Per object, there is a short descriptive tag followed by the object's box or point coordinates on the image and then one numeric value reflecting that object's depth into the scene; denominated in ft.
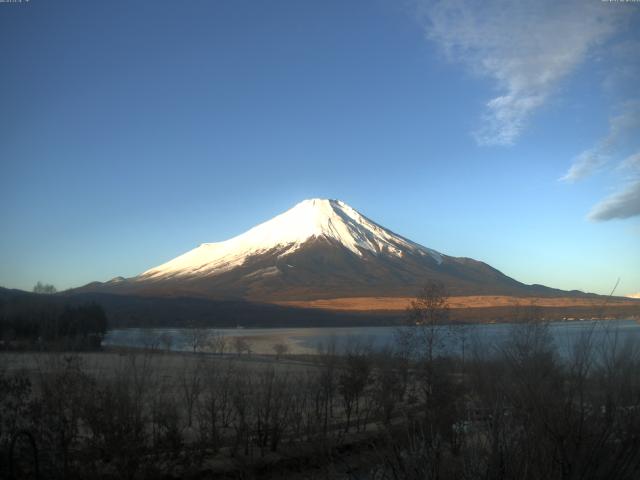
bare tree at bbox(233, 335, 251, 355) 162.71
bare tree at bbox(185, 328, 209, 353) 184.96
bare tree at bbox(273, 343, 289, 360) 151.52
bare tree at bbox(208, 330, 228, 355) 173.58
